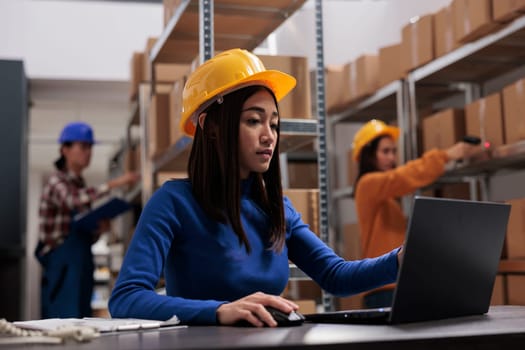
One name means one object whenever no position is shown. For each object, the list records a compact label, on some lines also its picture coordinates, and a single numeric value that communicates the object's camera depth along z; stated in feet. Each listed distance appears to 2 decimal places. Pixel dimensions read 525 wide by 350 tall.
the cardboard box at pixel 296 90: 9.12
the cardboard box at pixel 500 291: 10.04
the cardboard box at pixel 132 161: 19.09
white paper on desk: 3.93
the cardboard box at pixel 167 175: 13.64
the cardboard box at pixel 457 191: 12.76
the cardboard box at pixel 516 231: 9.52
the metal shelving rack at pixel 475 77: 10.32
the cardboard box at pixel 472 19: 10.01
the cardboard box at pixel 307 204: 9.12
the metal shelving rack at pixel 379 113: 13.21
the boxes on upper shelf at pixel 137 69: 16.72
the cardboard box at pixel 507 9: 9.39
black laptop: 3.84
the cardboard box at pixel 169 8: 10.41
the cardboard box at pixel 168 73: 14.94
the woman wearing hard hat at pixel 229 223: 5.10
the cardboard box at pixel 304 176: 9.39
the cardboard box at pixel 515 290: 9.70
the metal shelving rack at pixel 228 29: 8.84
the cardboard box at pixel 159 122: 12.80
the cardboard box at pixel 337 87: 15.38
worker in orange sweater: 11.29
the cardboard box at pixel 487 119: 10.40
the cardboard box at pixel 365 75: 14.40
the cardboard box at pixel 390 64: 13.29
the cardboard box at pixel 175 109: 11.21
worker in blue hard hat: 14.34
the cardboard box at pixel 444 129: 11.64
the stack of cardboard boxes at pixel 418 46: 10.01
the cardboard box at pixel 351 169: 15.44
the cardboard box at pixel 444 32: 11.29
